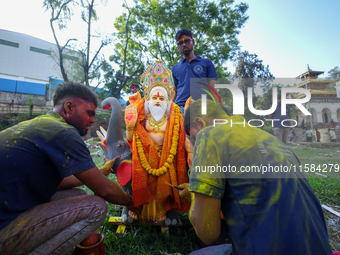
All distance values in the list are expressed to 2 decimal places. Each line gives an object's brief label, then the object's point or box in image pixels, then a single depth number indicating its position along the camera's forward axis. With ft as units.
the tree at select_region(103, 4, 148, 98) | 45.51
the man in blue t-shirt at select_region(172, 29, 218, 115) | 10.83
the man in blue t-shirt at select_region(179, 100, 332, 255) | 3.36
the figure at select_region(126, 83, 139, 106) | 19.59
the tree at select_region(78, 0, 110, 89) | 40.32
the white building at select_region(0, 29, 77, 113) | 68.23
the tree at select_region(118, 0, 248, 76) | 41.91
